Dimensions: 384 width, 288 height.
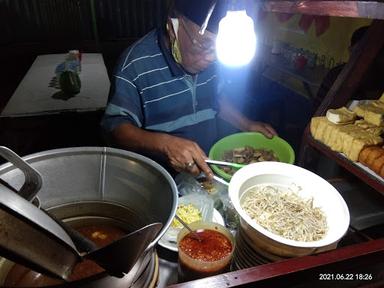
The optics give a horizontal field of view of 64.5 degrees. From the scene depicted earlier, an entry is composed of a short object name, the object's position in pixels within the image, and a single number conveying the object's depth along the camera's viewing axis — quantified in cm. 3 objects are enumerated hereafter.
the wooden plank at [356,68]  160
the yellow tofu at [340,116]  176
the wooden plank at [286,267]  101
